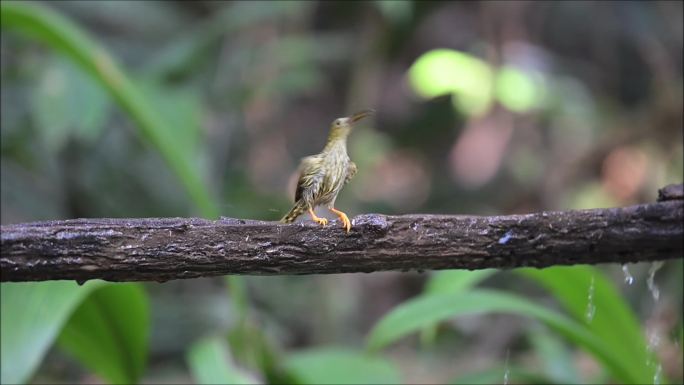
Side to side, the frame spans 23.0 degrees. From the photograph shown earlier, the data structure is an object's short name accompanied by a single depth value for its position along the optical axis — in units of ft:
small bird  13.98
